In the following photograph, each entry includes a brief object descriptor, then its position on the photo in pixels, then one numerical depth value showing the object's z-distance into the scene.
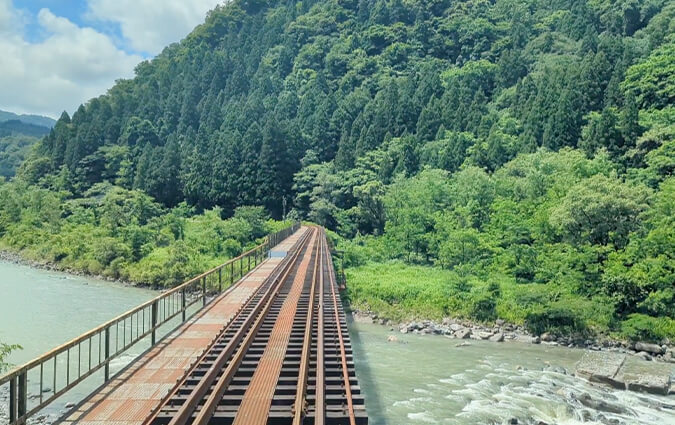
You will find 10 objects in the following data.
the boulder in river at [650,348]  20.67
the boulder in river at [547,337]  22.41
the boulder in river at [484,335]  22.61
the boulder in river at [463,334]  22.63
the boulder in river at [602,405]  14.35
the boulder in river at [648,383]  15.85
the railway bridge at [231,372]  7.50
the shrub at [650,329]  21.53
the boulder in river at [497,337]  22.27
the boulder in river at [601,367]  16.48
